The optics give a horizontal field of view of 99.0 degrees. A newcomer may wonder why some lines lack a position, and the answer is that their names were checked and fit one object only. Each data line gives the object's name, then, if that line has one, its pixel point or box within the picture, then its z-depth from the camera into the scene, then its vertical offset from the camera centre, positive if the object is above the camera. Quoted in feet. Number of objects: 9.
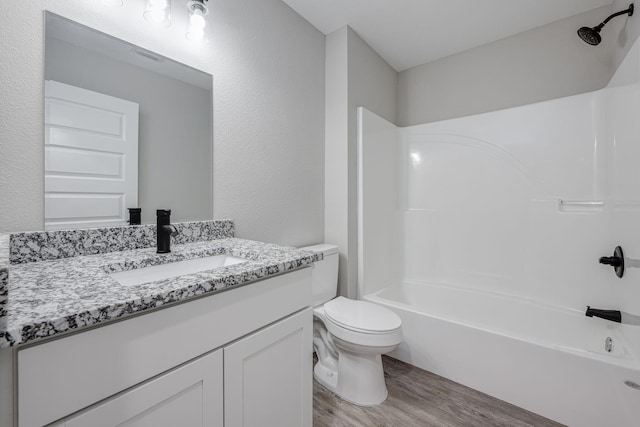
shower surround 4.69 -0.70
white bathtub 4.36 -2.67
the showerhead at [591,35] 5.22 +3.51
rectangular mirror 3.24 +1.14
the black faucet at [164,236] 3.65 -0.30
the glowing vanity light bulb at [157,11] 3.84 +2.91
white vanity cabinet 1.73 -1.24
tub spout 5.25 -1.94
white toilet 4.95 -2.42
